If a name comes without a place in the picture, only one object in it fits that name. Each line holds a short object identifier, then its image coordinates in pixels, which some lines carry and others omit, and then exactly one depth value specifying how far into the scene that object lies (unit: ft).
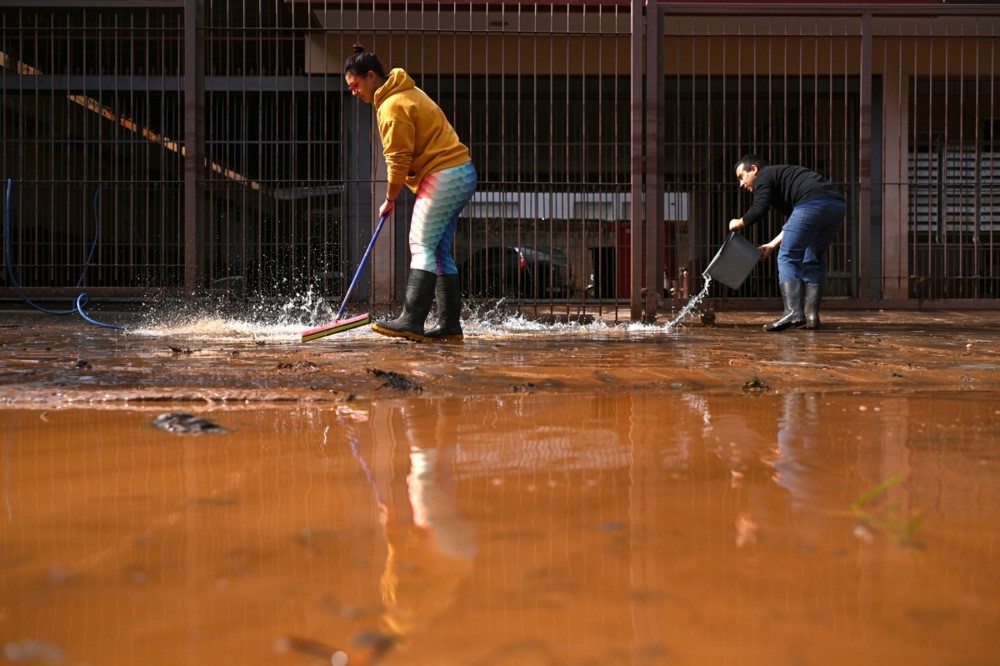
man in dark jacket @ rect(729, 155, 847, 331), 21.33
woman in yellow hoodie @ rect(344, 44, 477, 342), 16.12
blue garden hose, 25.20
